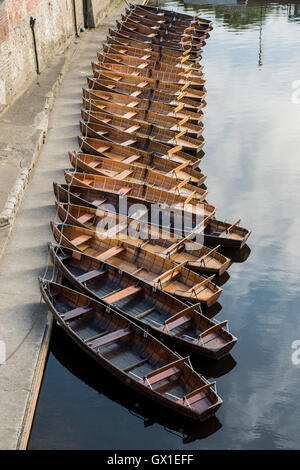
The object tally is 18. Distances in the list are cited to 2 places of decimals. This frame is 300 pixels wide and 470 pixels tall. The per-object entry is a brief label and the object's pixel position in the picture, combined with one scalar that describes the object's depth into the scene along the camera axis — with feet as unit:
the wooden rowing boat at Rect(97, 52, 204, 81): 98.43
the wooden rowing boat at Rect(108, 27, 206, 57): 109.50
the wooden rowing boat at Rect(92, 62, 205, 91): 93.86
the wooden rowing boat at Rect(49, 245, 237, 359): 46.47
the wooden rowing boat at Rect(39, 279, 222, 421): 41.42
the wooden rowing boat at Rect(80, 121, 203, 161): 73.61
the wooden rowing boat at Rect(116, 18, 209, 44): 113.19
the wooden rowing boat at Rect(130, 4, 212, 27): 123.85
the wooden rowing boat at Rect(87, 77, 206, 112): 86.69
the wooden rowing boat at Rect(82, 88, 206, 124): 83.10
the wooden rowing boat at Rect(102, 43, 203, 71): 102.27
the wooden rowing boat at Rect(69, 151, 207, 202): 65.51
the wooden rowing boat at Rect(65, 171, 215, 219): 61.82
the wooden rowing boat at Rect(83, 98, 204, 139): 79.92
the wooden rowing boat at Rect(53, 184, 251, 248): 59.62
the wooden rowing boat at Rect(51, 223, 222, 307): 51.13
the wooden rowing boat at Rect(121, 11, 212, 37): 118.11
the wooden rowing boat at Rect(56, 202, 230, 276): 55.01
